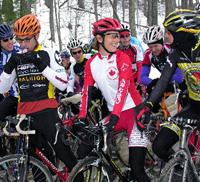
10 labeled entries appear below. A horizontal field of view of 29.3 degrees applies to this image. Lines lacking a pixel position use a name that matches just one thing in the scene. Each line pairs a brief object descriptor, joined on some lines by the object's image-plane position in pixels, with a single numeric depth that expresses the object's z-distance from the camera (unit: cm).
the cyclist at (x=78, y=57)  828
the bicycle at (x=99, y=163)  441
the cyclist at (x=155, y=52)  643
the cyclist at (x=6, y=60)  594
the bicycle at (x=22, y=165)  461
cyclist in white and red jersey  473
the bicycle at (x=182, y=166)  414
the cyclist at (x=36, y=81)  478
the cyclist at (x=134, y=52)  801
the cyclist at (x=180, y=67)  439
